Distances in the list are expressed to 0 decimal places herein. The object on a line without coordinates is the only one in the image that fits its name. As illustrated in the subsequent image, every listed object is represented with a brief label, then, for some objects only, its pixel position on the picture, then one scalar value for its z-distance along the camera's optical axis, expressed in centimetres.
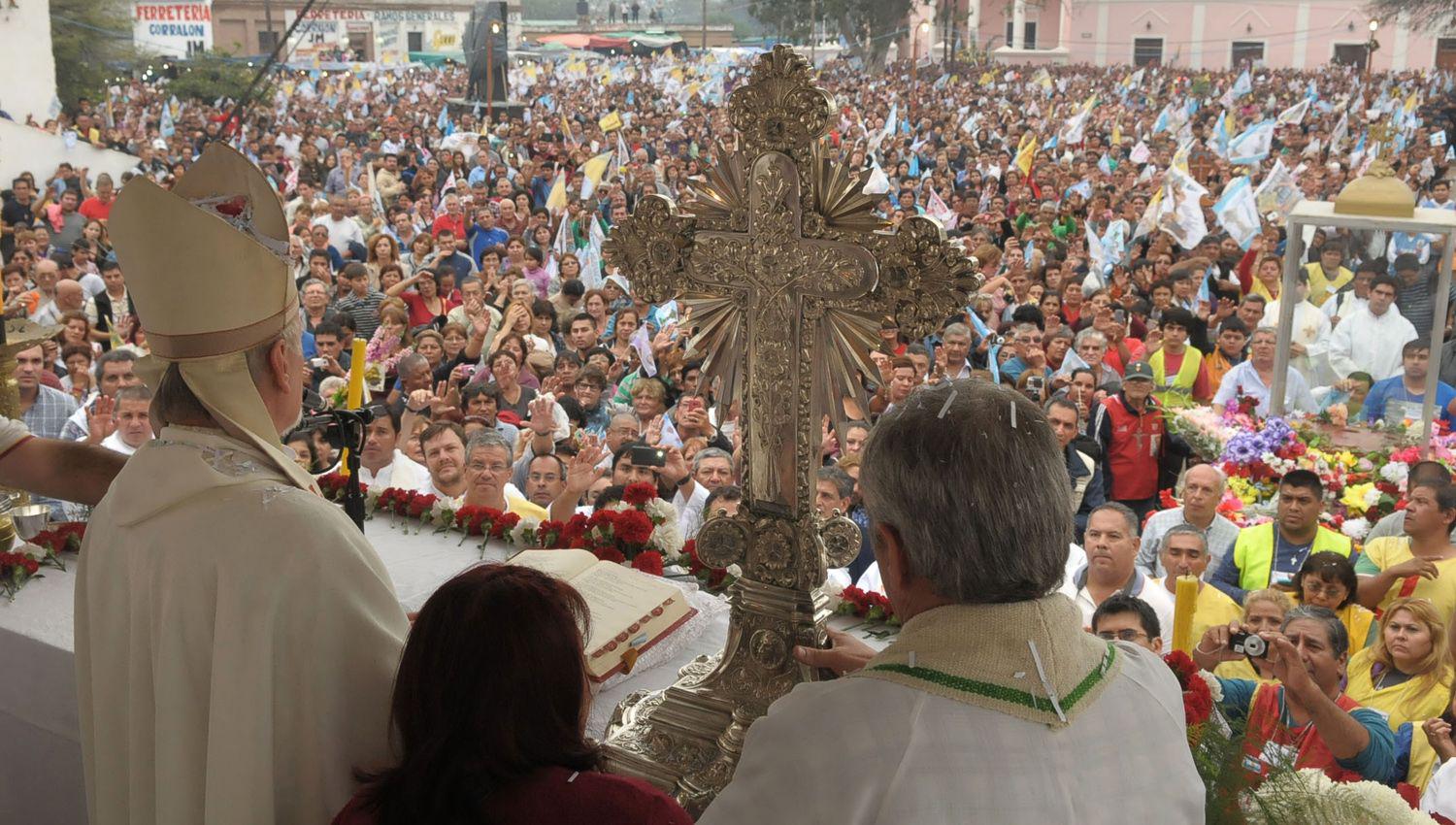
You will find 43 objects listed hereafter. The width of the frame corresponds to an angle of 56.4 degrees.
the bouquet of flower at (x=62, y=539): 330
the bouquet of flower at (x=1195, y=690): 196
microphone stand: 225
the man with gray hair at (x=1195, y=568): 447
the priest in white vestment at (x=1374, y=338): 691
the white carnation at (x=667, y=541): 326
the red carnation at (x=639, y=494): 335
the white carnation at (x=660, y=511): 340
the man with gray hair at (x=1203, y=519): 536
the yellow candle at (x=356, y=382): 239
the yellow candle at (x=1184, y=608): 237
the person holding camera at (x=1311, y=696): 281
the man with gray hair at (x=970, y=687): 134
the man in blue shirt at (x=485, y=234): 1266
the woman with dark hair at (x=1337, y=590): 450
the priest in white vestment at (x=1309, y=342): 722
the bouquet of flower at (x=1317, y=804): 176
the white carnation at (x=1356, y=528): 575
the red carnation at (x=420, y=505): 365
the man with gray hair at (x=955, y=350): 718
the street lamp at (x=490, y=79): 2327
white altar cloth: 278
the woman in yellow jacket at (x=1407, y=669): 382
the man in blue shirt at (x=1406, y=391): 678
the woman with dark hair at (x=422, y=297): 962
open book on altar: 259
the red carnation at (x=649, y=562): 301
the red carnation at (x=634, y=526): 315
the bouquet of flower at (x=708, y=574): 308
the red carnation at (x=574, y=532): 324
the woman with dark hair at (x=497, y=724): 160
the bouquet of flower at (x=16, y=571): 309
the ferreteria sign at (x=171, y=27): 2541
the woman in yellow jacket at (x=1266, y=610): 409
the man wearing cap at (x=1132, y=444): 669
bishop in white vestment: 187
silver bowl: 351
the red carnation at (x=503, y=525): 344
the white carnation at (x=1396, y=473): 598
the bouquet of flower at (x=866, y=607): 285
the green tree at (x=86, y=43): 2072
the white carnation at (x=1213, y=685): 233
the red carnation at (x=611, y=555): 314
